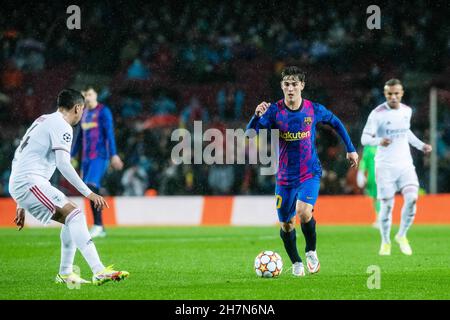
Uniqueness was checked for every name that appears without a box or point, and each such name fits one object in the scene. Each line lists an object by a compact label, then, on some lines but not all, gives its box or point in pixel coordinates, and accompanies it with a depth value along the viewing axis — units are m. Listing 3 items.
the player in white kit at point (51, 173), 16.16
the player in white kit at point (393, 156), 24.94
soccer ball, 18.23
